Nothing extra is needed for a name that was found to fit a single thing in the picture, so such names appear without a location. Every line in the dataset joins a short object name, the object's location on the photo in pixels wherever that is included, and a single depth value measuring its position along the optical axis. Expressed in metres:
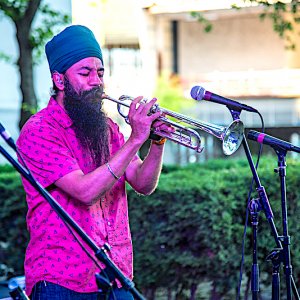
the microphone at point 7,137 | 2.73
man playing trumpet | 3.28
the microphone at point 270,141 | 3.74
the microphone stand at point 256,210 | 3.77
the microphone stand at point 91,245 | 2.72
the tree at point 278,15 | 6.38
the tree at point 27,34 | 8.05
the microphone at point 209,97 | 3.74
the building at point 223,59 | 22.09
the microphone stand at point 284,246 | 3.79
